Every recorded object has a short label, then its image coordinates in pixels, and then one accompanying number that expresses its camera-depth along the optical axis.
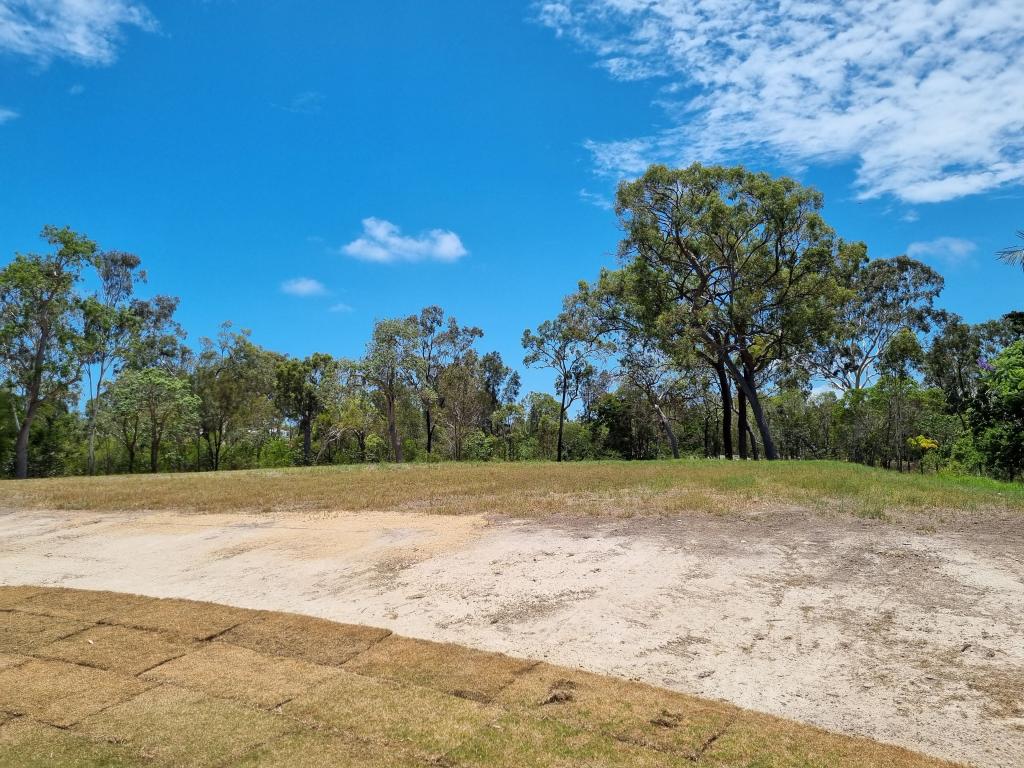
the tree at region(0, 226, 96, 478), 36.44
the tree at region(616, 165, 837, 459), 28.55
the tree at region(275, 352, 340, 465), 47.88
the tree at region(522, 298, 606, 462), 40.62
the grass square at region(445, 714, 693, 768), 3.67
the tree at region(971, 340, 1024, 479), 21.14
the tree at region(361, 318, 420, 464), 39.56
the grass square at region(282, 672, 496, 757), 3.96
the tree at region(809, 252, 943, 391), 44.91
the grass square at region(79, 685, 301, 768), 3.85
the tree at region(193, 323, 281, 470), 47.22
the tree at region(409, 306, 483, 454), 41.12
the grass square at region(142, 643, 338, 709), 4.62
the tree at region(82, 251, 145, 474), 39.38
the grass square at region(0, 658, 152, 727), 4.46
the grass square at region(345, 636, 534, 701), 4.66
